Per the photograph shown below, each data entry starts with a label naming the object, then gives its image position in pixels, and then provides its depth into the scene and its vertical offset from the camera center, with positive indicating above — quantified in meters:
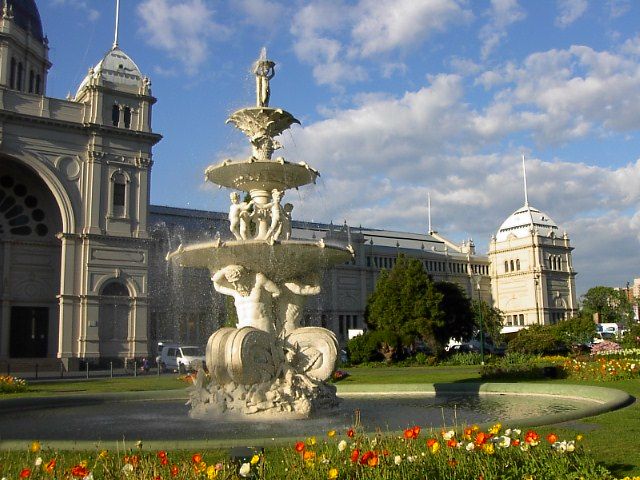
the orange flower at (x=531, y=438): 5.52 -0.93
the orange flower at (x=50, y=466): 4.81 -0.94
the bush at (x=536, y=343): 39.81 -0.86
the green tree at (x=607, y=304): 87.00 +3.32
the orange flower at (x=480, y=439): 5.45 -0.92
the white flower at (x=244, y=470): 4.56 -0.94
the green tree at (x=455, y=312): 46.50 +1.41
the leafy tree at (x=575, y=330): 43.68 -0.16
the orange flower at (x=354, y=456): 4.95 -0.94
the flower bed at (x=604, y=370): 18.08 -1.24
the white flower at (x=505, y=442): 5.46 -0.96
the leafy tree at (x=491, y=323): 63.84 +0.74
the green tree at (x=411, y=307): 43.72 +1.79
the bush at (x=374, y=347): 40.31 -0.86
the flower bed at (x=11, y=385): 18.59 -1.27
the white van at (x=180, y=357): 34.16 -1.04
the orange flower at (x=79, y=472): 4.49 -0.92
